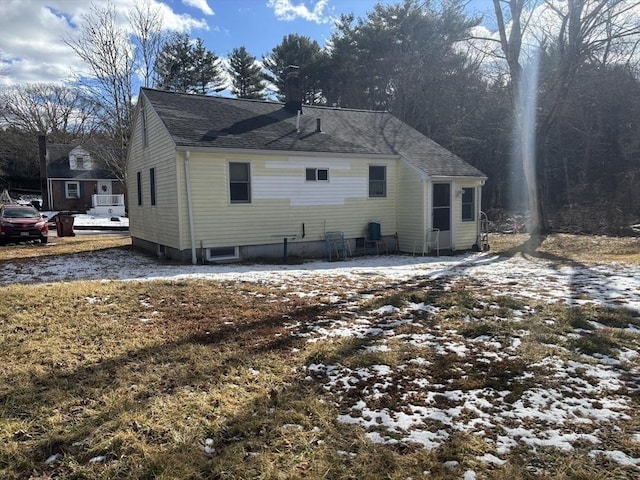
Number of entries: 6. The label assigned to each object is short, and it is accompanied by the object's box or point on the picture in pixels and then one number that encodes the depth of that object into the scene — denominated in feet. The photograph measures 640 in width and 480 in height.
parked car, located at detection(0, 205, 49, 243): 52.19
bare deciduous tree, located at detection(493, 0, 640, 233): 52.65
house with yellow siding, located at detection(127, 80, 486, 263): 38.37
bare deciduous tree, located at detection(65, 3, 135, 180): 78.33
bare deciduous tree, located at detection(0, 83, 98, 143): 151.12
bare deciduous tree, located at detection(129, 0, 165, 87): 81.38
